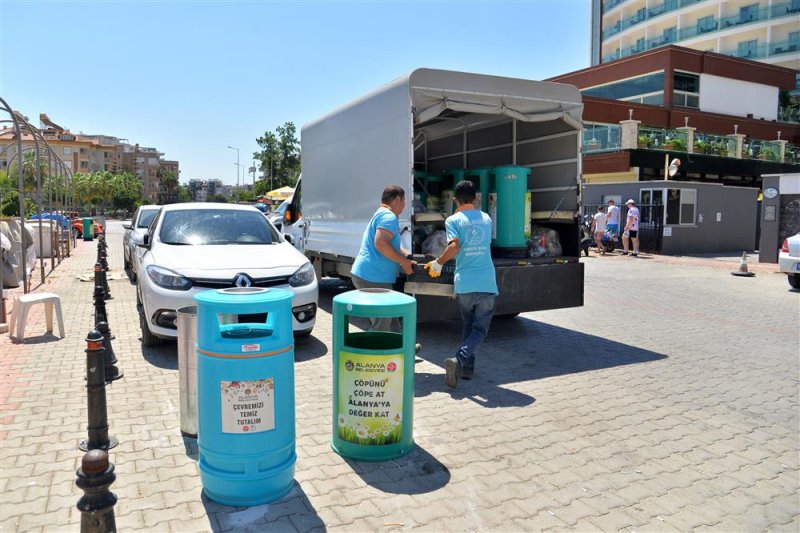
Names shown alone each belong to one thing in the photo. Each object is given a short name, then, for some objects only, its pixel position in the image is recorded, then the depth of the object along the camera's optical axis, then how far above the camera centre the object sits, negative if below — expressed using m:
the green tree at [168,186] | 148.12 +9.15
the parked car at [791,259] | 13.05 -0.69
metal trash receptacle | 4.46 -1.07
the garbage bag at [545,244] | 8.29 -0.26
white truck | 7.02 +1.03
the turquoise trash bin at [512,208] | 8.12 +0.23
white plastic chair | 7.51 -1.04
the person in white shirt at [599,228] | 22.23 -0.09
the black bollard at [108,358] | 5.70 -1.32
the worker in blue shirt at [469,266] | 5.73 -0.40
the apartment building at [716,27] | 49.97 +17.21
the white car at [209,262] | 6.60 -0.45
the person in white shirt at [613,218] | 22.04 +0.28
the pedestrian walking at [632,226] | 20.75 -0.01
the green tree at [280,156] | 58.22 +6.48
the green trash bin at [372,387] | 4.08 -1.10
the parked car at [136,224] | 14.12 -0.03
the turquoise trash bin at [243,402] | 3.46 -1.03
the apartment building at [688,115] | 27.48 +6.02
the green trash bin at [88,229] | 31.10 -0.34
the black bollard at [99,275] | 7.89 -0.69
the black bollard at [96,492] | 2.79 -1.25
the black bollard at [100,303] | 6.56 -0.87
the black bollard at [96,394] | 3.69 -1.04
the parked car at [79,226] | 32.92 -0.20
